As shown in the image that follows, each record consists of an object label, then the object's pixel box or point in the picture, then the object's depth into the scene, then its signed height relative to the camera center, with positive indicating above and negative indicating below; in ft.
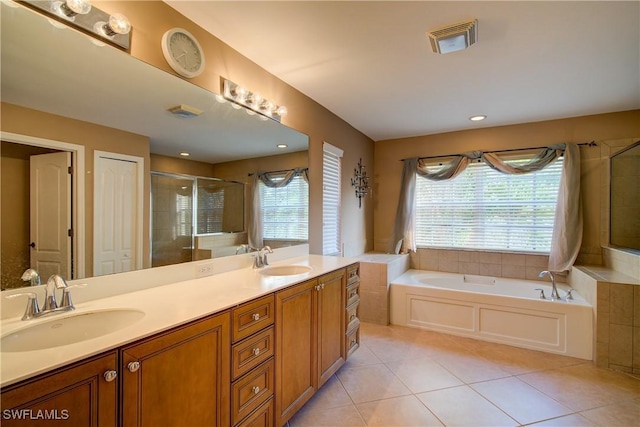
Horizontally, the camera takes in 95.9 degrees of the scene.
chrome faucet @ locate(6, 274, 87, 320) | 3.52 -1.14
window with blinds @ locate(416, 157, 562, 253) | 11.60 +0.09
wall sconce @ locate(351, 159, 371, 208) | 12.76 +1.38
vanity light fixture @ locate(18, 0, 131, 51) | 3.90 +2.77
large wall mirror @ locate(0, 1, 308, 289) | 3.66 +1.11
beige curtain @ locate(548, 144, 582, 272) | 10.69 -0.10
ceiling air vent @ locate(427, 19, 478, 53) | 5.78 +3.68
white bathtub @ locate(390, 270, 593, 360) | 8.80 -3.39
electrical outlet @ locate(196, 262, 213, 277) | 6.05 -1.24
